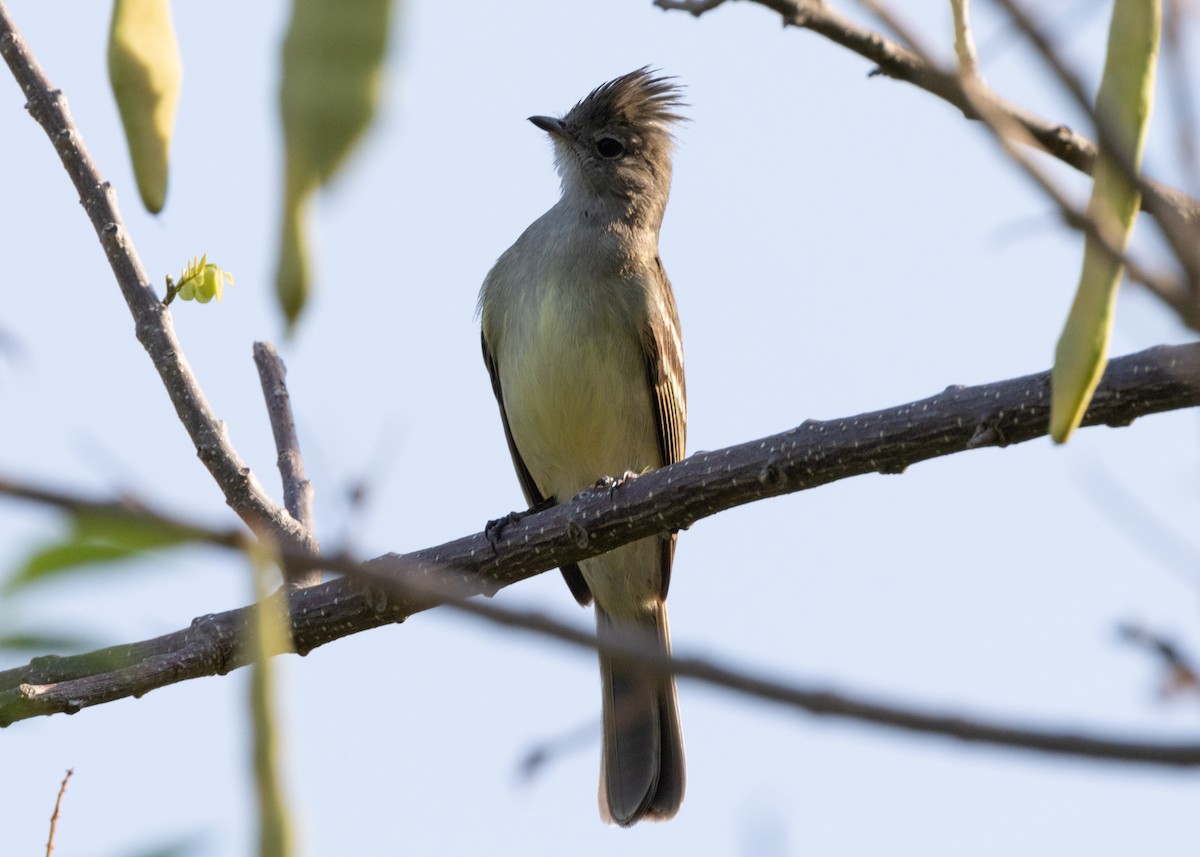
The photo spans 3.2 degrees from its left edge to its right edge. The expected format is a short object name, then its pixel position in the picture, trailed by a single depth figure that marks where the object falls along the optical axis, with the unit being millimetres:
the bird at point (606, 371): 4431
